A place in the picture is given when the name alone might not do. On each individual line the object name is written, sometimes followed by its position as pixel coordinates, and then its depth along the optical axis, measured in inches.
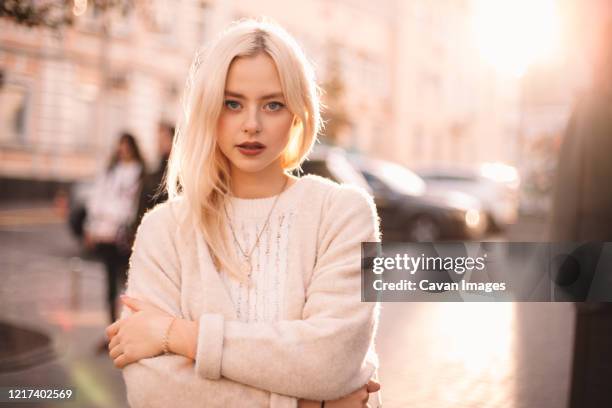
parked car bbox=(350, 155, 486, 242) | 533.3
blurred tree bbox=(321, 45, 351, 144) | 847.1
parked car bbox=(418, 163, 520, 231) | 677.3
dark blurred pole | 81.8
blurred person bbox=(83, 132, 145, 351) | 248.5
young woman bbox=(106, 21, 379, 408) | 62.4
